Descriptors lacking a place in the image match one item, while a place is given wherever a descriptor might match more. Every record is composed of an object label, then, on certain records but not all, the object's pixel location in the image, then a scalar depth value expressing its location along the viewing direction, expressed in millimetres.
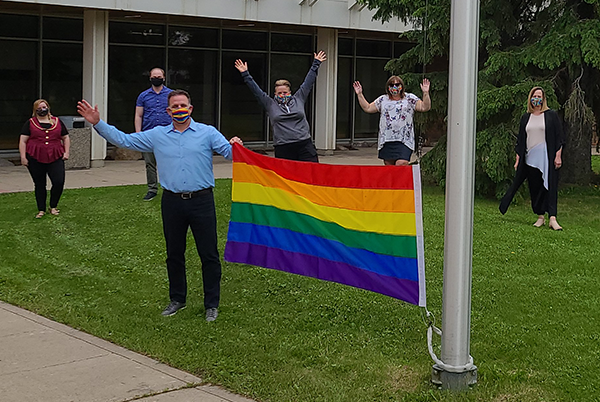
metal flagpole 5551
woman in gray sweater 9992
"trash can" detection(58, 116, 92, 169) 18766
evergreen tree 14070
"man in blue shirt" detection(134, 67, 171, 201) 12820
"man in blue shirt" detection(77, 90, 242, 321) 7383
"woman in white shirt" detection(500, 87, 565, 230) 11453
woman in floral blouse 11328
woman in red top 12289
